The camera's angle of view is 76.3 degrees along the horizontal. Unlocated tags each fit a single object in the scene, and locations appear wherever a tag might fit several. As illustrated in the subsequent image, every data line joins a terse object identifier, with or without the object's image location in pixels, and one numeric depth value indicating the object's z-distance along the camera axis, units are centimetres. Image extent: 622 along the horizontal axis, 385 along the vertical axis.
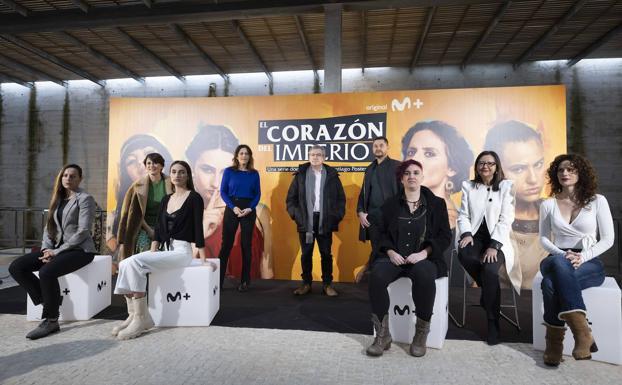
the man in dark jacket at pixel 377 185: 405
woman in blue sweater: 453
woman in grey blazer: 304
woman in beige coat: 376
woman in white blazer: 299
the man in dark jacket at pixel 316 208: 427
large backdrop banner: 479
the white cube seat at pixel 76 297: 333
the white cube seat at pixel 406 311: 274
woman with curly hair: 243
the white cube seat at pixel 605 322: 247
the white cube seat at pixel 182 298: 316
